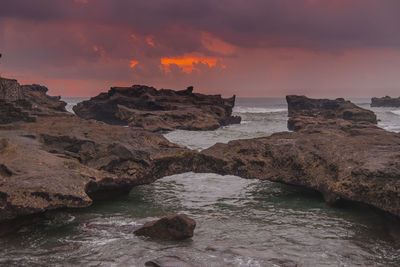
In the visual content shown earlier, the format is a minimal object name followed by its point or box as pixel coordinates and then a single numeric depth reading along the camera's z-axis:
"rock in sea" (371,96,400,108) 125.31
